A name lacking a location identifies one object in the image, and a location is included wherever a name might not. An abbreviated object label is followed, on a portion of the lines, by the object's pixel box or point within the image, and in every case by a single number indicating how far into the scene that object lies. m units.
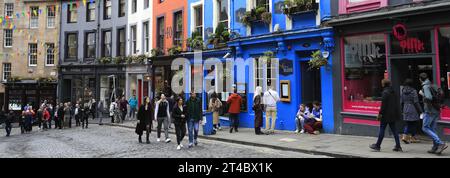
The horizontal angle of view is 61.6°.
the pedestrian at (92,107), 26.97
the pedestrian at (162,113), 12.86
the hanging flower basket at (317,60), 12.95
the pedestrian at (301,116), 13.66
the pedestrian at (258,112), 13.61
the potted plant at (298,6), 13.63
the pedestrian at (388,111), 9.00
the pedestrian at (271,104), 13.72
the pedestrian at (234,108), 14.82
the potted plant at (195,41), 19.03
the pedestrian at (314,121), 13.37
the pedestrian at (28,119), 21.05
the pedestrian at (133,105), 23.86
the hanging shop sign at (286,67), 14.53
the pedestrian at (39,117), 22.37
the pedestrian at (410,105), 9.66
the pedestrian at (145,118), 13.00
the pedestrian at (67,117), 22.42
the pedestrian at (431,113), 8.72
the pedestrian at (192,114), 11.31
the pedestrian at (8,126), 19.59
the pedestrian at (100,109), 22.28
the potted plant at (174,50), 20.78
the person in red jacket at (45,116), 22.28
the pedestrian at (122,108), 22.00
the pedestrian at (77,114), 22.77
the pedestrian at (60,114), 22.06
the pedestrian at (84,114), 21.37
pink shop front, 10.52
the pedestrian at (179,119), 11.16
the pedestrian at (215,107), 15.06
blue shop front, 13.41
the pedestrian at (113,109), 22.09
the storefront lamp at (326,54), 13.00
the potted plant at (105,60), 27.69
